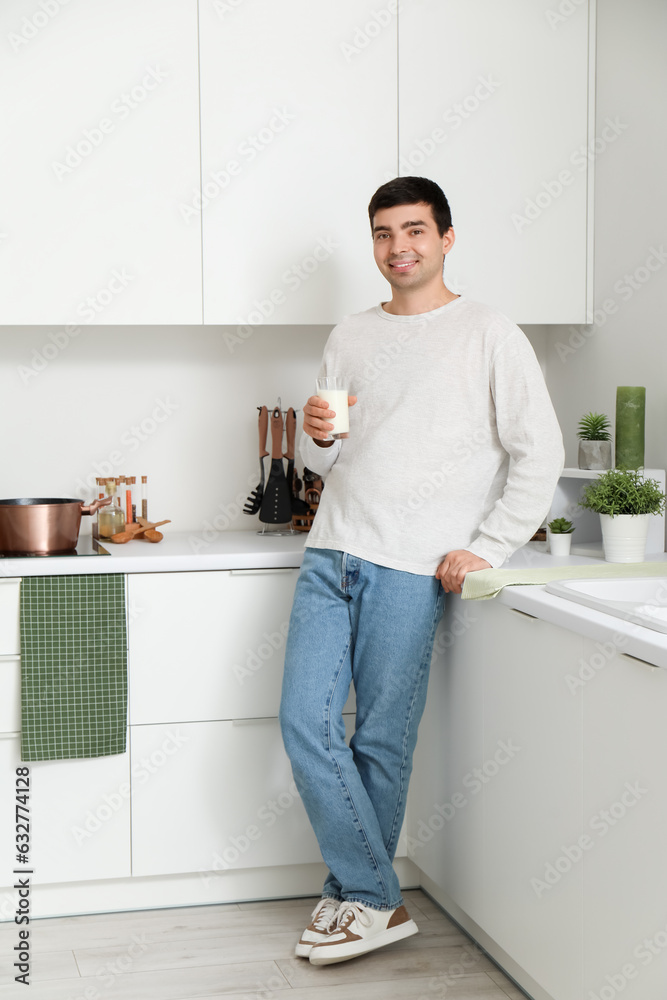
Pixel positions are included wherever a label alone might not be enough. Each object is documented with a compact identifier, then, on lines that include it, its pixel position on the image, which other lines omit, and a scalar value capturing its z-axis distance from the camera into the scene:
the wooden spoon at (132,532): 2.63
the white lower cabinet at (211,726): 2.40
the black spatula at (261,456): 2.86
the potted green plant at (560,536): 2.43
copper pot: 2.41
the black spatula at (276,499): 2.75
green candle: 2.44
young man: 2.08
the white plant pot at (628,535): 2.29
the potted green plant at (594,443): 2.53
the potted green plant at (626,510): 2.29
